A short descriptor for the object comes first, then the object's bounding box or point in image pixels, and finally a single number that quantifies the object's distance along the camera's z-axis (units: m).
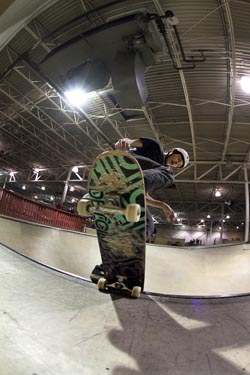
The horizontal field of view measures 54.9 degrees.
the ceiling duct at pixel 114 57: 5.27
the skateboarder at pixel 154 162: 2.77
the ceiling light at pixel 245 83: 7.27
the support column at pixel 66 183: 15.39
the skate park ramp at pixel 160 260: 6.34
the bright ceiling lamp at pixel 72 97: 9.43
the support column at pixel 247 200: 12.40
